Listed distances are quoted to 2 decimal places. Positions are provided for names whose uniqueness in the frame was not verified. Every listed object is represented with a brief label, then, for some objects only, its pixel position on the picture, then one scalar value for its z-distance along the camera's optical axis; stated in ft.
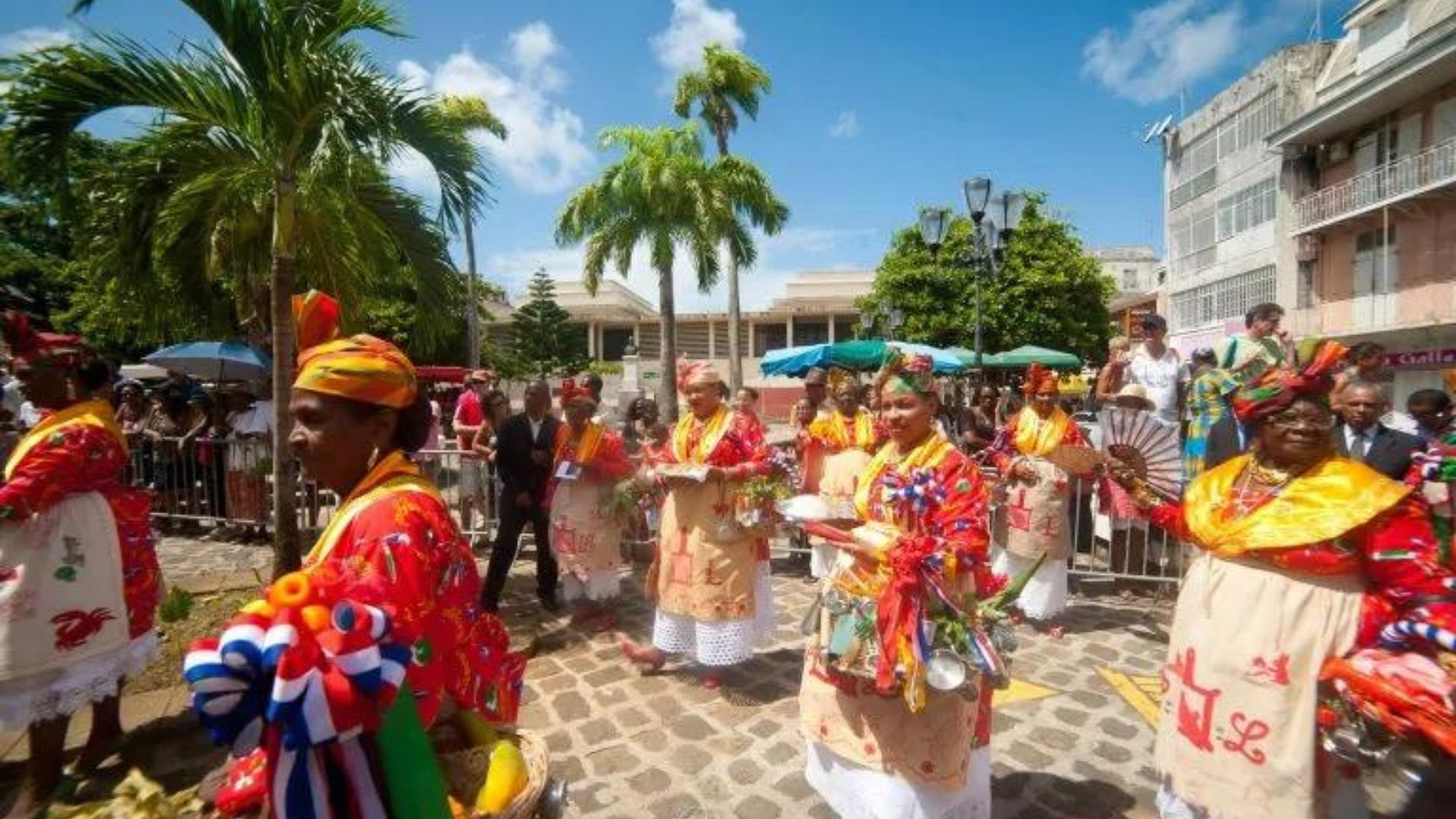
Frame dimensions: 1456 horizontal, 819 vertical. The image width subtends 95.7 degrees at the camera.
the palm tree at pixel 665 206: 64.95
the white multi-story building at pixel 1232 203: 75.61
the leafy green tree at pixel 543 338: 128.36
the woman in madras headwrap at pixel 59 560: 10.52
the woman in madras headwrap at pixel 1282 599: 7.55
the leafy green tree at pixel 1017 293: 92.22
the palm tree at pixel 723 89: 74.59
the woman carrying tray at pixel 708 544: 15.26
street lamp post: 31.81
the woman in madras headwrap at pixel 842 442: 21.33
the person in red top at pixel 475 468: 27.27
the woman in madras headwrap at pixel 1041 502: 18.90
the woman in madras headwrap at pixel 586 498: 20.29
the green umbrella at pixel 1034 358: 65.36
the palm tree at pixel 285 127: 15.08
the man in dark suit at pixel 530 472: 20.30
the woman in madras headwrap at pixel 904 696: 8.68
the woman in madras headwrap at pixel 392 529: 5.45
